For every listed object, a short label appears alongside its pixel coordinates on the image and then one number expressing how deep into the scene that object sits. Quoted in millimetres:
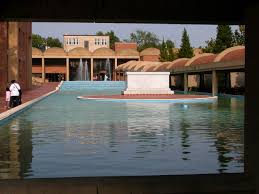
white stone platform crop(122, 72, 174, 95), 45312
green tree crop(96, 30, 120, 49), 150538
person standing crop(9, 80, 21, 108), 26453
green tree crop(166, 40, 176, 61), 92312
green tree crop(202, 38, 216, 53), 68731
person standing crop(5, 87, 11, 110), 26941
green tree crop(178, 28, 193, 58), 81488
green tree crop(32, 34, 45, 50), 138300
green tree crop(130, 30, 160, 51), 165125
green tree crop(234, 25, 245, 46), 61494
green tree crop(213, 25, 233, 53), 61316
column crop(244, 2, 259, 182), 8578
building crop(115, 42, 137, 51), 110750
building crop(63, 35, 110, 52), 121831
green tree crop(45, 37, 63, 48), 143375
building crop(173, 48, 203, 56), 104219
